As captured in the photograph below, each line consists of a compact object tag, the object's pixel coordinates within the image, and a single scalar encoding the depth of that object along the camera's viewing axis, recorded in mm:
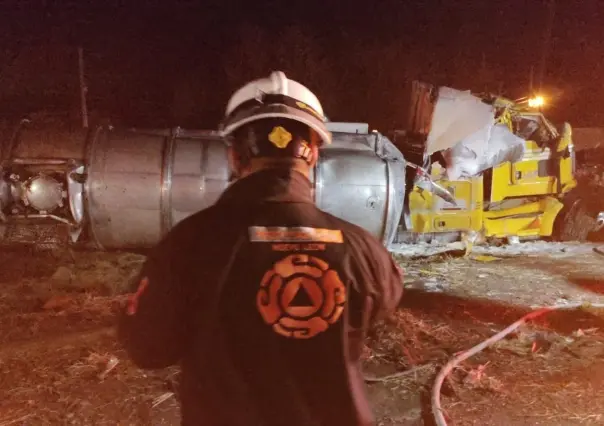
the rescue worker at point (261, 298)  1398
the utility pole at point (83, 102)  7095
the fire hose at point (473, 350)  3860
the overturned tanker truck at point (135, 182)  6656
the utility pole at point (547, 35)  17969
